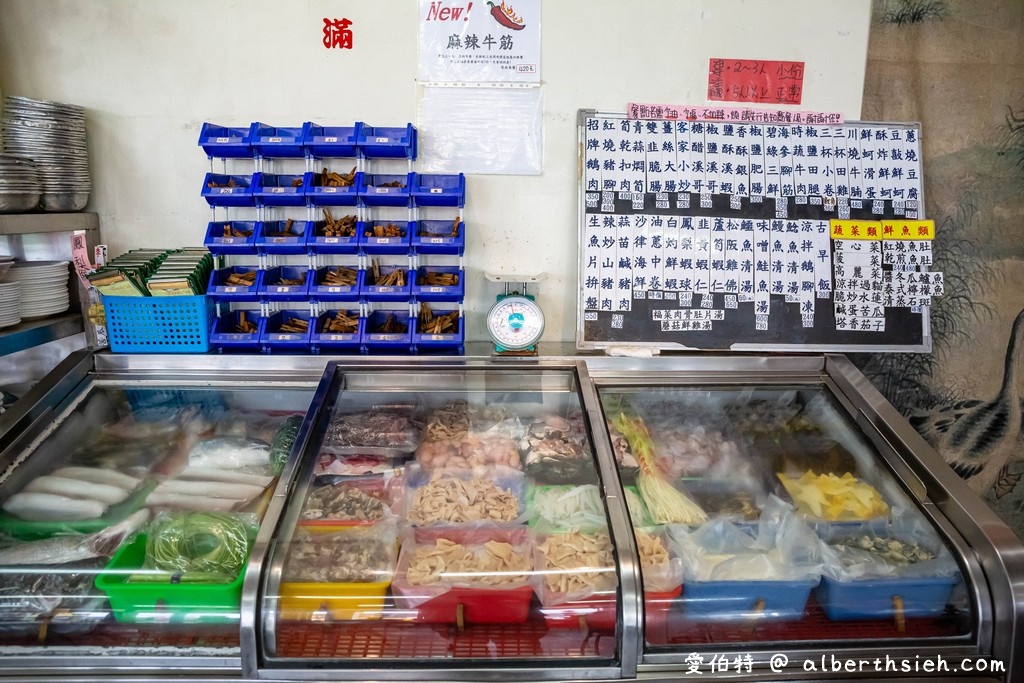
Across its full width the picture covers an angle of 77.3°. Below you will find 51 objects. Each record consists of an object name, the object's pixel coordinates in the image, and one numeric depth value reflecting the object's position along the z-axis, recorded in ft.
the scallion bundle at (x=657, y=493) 6.82
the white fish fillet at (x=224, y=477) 7.22
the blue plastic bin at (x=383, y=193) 8.77
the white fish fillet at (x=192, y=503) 6.75
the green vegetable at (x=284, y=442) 7.54
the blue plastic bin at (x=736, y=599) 5.97
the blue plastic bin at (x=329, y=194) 8.76
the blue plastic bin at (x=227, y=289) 8.52
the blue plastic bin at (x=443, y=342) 8.64
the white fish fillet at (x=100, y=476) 7.10
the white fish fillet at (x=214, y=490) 6.96
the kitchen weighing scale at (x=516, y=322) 8.40
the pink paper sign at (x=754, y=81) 9.65
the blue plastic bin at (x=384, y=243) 8.75
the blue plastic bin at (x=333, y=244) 8.71
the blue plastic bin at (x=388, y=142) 8.84
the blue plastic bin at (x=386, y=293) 8.75
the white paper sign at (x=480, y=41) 9.37
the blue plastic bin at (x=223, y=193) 8.66
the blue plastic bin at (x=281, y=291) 8.68
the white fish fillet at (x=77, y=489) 6.84
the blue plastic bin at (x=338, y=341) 8.65
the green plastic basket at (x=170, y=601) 5.68
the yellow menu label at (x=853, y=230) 9.56
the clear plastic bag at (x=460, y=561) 5.82
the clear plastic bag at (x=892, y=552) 6.15
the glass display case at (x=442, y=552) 5.73
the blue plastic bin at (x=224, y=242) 8.60
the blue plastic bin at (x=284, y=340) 8.57
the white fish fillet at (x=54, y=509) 6.61
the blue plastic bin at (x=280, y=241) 8.71
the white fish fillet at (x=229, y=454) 7.54
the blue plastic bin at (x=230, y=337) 8.50
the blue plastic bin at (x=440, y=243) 8.79
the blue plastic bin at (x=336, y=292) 8.76
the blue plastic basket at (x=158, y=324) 8.34
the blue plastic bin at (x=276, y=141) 8.73
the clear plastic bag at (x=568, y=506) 6.59
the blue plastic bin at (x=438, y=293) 8.79
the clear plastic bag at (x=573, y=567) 5.82
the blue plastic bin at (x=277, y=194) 8.73
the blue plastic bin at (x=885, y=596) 6.07
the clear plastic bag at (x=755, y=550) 6.14
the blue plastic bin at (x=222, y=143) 8.61
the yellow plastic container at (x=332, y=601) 5.73
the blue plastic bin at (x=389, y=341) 8.65
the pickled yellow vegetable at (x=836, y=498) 6.91
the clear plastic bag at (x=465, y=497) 6.63
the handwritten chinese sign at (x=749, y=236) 9.41
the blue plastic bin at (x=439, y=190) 8.86
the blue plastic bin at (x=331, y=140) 8.80
